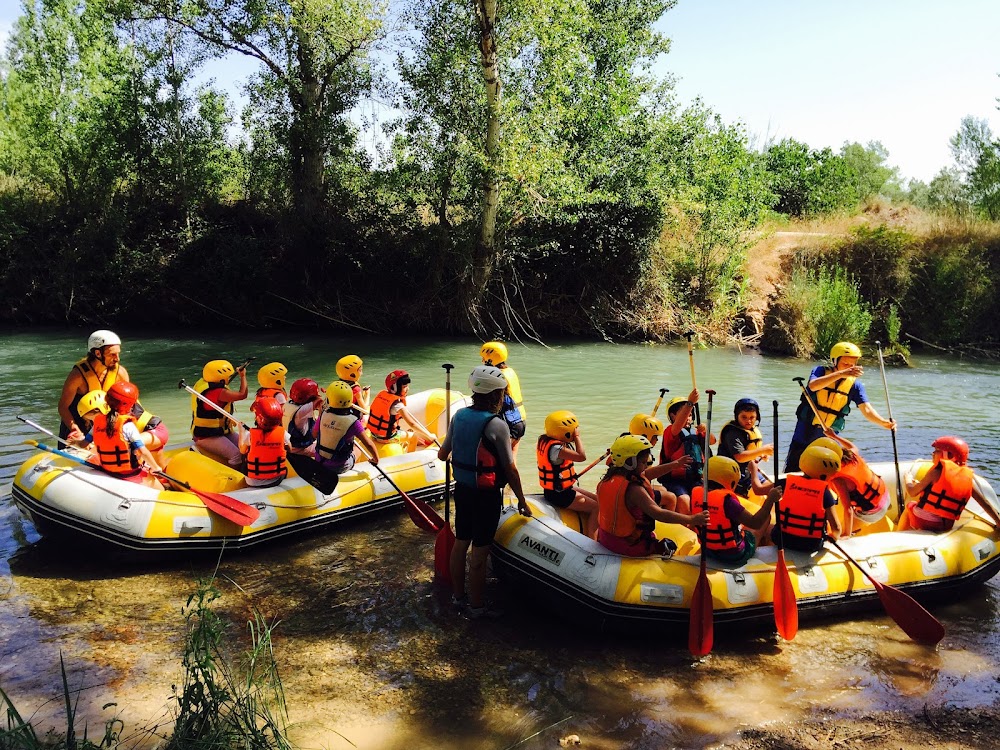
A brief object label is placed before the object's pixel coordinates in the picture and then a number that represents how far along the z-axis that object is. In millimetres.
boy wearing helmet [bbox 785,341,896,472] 6031
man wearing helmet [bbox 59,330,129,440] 5883
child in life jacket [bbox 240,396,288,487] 5688
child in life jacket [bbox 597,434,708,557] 4305
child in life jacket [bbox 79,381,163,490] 5422
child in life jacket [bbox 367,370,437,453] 6703
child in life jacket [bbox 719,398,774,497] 5418
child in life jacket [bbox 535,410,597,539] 5203
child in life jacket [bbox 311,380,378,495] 5629
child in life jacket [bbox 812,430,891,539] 5102
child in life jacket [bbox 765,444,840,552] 4555
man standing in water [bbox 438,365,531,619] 4359
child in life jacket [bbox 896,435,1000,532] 5211
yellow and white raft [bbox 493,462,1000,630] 4395
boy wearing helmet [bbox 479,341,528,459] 6375
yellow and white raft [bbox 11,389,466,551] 5164
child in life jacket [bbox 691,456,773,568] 4477
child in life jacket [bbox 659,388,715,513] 5523
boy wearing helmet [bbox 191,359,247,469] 6098
